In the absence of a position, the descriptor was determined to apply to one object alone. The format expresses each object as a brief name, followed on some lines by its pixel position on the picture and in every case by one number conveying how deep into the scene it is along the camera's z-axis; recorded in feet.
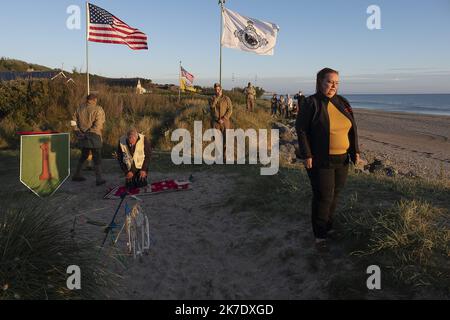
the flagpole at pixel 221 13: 44.97
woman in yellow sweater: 13.16
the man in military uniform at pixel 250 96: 69.55
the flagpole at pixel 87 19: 37.78
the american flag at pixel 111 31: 38.09
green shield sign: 21.85
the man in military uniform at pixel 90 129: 25.58
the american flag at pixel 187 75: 79.36
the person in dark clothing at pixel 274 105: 85.74
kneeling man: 22.38
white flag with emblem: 44.78
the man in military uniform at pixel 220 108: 31.32
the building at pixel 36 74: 124.56
